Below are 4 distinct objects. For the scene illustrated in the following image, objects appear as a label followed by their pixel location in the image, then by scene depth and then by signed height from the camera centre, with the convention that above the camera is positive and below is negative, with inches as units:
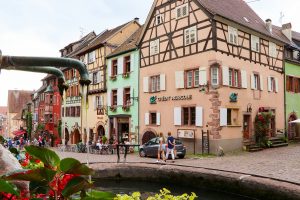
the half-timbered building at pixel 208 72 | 778.8 +122.6
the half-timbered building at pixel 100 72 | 1153.4 +172.0
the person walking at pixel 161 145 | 675.5 -56.3
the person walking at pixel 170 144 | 656.1 -52.9
